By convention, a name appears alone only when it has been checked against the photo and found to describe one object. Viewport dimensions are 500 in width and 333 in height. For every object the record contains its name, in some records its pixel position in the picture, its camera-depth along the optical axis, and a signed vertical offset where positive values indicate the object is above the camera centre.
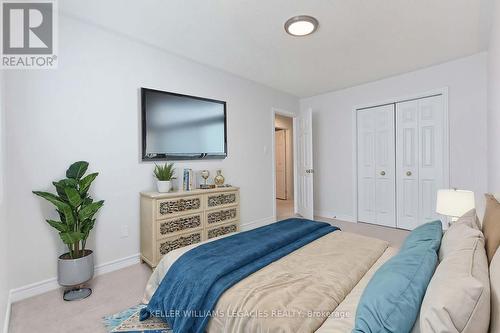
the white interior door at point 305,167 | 4.53 -0.03
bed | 0.92 -0.60
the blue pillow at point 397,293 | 0.77 -0.45
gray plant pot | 2.00 -0.85
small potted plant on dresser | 2.71 -0.12
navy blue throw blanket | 1.26 -0.59
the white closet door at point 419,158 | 3.51 +0.09
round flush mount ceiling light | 2.30 +1.37
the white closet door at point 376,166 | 3.99 -0.02
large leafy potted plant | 1.97 -0.46
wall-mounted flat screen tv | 2.79 +0.50
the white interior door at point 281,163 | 7.44 +0.08
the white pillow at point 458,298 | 0.65 -0.38
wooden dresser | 2.49 -0.58
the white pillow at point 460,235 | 1.05 -0.34
